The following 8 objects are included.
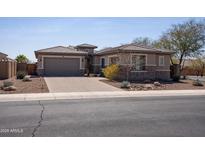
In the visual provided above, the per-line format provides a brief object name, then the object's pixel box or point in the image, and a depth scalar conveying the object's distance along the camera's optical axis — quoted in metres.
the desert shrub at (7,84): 12.21
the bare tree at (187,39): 23.55
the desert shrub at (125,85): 13.60
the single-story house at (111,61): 18.68
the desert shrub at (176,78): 19.32
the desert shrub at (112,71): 17.24
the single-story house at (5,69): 17.85
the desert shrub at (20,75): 18.46
